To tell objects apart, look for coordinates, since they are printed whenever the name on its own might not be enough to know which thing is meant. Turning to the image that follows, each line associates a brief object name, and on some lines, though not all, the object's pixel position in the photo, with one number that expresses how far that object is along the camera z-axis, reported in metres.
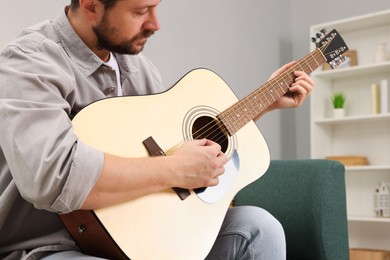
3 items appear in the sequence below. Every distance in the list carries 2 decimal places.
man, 0.90
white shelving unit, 3.48
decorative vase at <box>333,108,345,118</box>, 3.57
